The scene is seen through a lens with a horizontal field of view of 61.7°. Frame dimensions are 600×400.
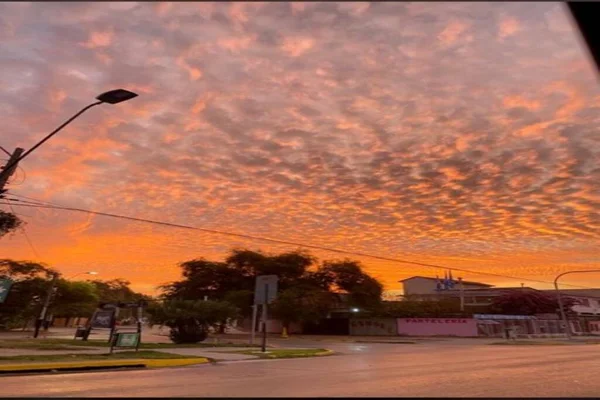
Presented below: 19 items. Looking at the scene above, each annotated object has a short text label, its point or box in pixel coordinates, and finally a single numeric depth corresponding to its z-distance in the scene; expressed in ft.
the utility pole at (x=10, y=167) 45.80
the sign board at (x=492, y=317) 174.58
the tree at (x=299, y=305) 167.84
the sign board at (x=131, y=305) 69.80
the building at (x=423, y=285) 346.87
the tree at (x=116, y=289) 319.06
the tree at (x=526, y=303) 216.13
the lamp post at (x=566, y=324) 161.99
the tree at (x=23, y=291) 183.73
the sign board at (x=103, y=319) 77.56
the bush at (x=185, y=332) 98.06
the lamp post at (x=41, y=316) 124.71
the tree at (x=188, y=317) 95.91
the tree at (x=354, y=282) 190.70
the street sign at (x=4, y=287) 68.71
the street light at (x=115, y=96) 38.91
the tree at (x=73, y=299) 219.82
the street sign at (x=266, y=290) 81.25
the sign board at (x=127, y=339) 66.18
